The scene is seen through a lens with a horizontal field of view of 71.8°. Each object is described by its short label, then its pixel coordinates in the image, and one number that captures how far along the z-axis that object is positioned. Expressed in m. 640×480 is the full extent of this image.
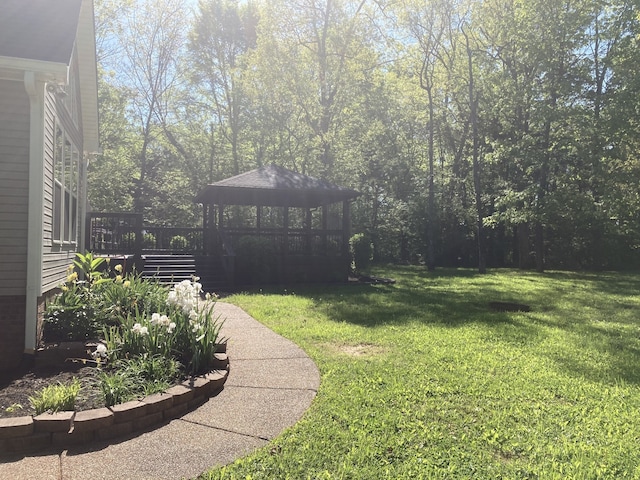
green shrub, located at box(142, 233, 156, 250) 17.94
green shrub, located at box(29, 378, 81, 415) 3.41
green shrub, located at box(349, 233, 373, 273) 17.47
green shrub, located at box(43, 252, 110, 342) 5.19
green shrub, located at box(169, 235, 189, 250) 18.36
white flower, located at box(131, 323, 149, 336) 4.30
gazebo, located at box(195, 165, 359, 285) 13.88
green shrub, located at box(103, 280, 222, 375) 4.43
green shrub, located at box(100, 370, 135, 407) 3.58
